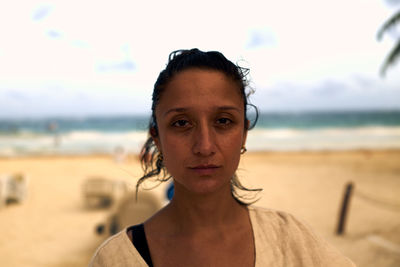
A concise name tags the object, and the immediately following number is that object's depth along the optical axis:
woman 1.17
